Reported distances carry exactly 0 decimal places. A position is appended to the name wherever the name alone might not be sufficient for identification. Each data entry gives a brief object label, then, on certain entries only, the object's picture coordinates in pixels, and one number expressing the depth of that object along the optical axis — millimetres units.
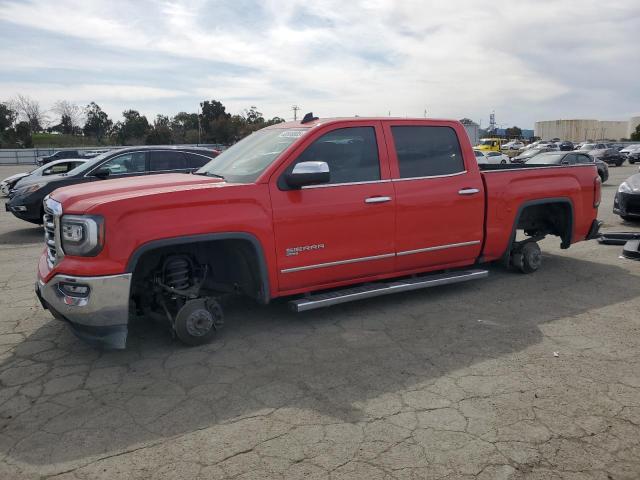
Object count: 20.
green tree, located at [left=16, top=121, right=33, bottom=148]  64000
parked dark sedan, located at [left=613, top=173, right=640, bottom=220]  9734
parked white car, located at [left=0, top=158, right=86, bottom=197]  13531
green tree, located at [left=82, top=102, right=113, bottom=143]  83500
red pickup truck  3836
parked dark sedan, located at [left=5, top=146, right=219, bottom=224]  10070
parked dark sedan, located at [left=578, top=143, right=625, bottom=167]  36228
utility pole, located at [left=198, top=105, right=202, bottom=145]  68175
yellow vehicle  42916
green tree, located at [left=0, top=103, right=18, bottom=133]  67875
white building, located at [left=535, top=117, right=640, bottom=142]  99188
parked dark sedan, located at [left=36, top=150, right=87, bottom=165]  28484
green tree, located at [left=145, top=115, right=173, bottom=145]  65375
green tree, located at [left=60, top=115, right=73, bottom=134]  82188
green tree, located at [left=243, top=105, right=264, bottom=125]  75588
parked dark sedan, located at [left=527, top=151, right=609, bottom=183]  17109
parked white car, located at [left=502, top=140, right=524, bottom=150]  64875
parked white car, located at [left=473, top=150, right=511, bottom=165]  31531
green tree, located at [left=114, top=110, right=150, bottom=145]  71938
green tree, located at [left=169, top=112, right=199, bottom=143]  71375
